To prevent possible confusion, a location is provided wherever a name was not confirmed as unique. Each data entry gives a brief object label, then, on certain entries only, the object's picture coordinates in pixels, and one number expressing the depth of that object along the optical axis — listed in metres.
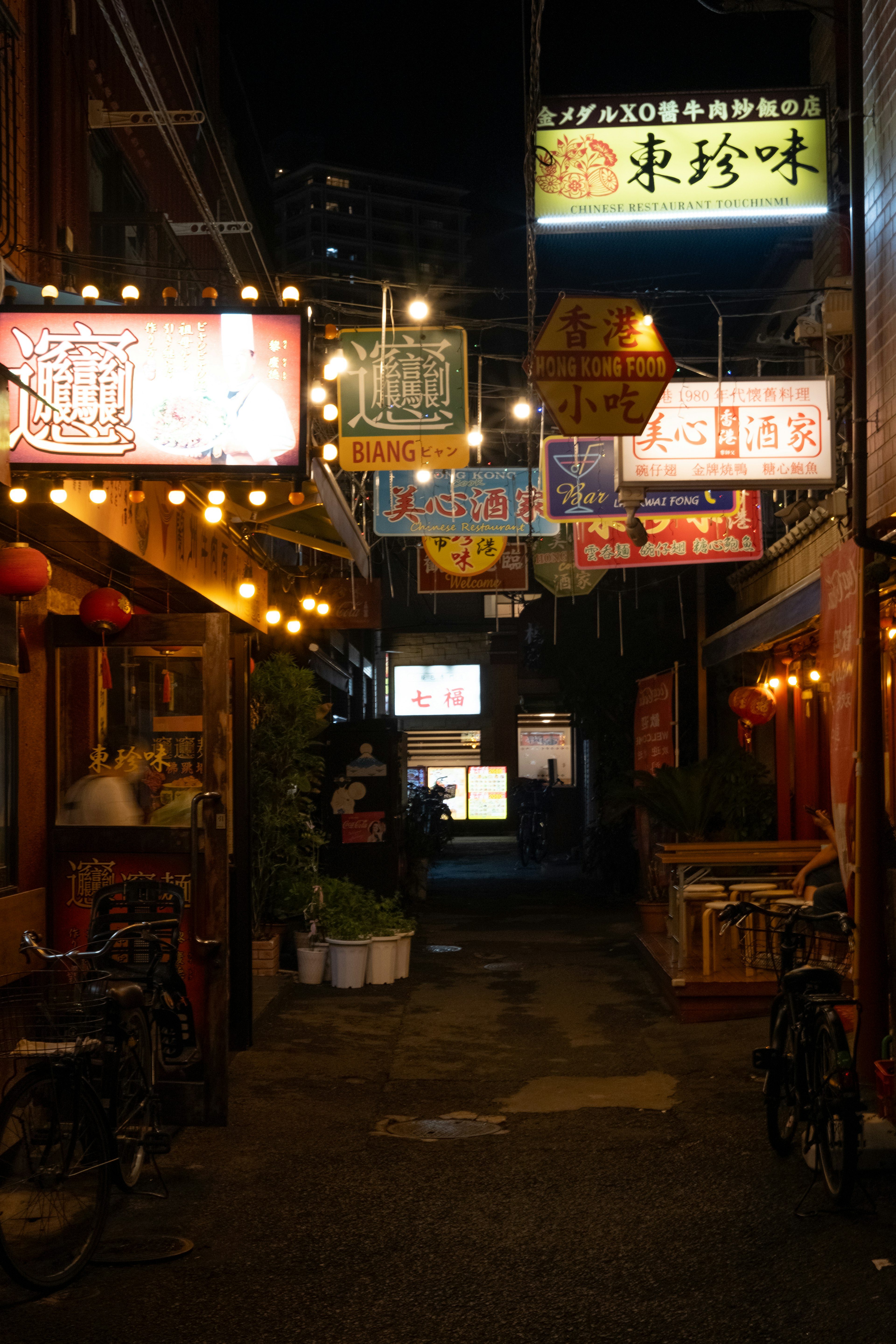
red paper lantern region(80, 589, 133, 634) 7.33
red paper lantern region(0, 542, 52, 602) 6.47
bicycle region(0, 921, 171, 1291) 4.73
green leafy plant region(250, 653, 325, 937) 12.55
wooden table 11.59
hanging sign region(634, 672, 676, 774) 16.45
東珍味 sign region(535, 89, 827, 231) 10.32
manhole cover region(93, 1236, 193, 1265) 5.20
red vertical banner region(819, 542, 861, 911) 7.41
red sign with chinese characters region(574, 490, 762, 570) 12.28
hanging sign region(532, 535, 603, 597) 13.94
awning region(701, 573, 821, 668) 10.16
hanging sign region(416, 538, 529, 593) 15.33
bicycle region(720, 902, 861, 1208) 5.62
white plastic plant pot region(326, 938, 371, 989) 11.99
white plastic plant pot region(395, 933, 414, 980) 12.47
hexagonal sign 8.15
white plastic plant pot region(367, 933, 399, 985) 12.22
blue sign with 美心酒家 12.97
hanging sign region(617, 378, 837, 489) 8.82
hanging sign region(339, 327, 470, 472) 10.17
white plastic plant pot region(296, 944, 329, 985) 12.18
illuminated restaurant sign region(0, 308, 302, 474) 6.09
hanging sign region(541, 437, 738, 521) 11.44
